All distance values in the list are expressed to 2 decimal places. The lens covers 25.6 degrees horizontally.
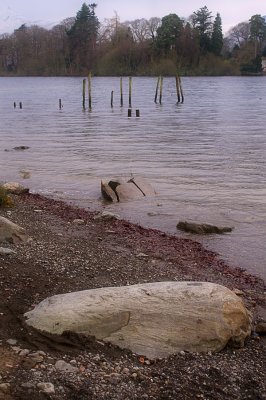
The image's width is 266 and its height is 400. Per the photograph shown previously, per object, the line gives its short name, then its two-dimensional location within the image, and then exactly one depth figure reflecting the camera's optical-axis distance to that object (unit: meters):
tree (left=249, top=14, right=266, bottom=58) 156.00
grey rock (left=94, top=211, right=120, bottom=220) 11.66
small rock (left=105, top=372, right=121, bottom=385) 4.72
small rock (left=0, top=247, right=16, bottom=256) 7.65
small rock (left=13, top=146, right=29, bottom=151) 26.13
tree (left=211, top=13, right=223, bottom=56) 143.88
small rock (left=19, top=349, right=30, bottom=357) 4.97
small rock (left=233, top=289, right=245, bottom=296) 7.57
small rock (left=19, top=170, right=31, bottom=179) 18.81
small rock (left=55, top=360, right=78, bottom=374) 4.80
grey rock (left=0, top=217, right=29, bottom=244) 8.60
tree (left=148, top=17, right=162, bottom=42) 164.62
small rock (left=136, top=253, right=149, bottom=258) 8.98
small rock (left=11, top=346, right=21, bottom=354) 5.02
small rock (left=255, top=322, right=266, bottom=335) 6.12
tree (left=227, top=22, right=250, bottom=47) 173.50
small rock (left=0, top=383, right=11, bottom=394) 4.38
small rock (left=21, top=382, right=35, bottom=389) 4.47
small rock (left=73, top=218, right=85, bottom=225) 11.15
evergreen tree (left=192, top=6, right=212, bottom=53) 143.62
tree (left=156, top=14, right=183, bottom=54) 142.50
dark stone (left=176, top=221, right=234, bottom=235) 11.48
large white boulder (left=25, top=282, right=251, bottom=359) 5.40
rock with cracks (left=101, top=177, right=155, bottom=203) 14.88
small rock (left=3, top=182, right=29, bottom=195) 14.45
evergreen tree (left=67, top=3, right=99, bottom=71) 156.25
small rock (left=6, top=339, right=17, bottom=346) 5.17
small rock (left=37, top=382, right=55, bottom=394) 4.46
